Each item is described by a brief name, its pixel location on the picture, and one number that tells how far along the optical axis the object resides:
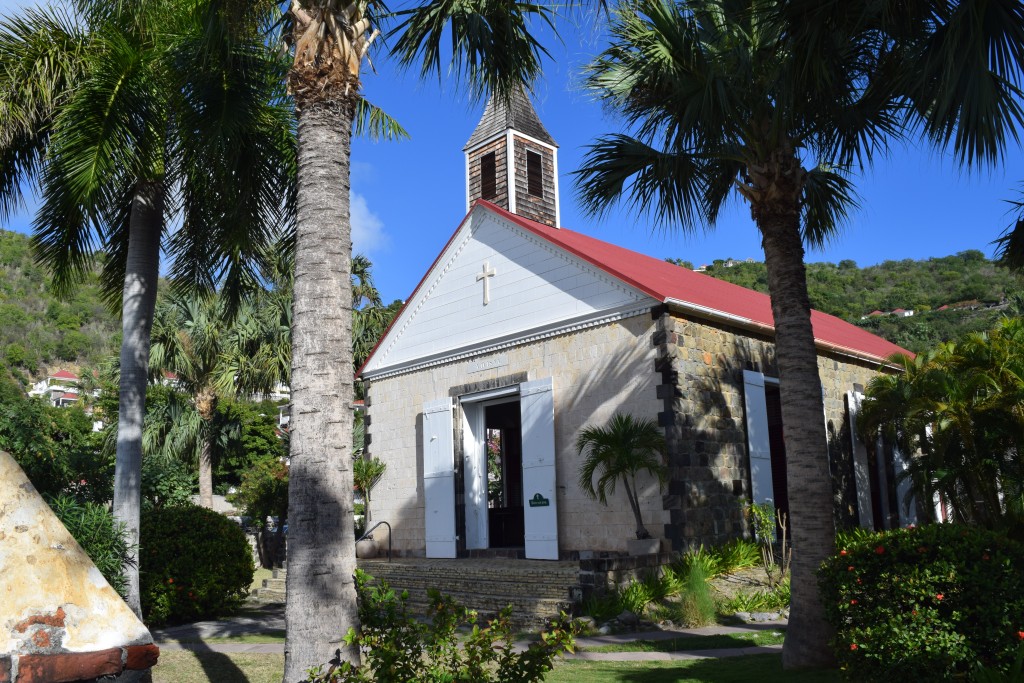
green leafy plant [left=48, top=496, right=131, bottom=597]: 8.83
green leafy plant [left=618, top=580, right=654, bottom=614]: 11.02
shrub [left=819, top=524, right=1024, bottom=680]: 5.48
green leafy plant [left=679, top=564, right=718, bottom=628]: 10.62
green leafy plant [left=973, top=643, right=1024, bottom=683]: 4.92
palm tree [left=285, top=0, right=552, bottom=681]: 5.25
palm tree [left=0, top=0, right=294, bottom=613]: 9.41
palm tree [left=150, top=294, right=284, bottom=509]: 23.19
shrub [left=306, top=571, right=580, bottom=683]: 4.69
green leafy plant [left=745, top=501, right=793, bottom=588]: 12.41
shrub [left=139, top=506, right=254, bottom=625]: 11.91
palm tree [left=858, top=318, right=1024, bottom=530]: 11.34
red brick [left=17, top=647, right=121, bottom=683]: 2.01
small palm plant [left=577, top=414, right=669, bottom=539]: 12.46
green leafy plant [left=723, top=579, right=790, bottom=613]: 11.31
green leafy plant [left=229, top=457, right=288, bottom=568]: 20.02
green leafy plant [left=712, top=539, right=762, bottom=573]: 12.45
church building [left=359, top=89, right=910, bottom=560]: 13.09
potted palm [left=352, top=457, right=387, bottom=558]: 17.41
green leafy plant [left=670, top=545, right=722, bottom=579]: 11.85
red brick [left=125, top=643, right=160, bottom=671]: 2.16
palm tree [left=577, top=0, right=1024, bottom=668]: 6.50
